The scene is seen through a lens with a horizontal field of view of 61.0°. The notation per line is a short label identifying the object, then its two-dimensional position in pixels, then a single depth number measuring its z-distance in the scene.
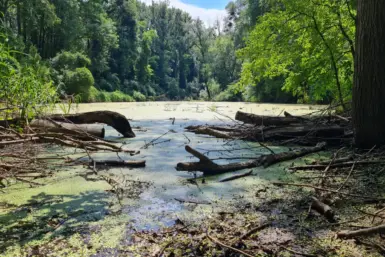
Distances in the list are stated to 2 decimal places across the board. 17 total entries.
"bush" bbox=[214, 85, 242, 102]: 31.81
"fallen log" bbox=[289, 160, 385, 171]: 2.88
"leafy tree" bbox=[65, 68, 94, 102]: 19.73
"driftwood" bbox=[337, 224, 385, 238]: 1.61
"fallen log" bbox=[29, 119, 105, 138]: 4.40
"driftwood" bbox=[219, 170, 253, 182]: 2.96
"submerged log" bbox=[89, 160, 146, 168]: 3.53
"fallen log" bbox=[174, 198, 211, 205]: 2.35
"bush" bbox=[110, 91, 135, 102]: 28.83
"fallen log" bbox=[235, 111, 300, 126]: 5.45
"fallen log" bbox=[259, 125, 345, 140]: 4.48
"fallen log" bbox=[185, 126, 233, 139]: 5.47
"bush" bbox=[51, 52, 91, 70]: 20.98
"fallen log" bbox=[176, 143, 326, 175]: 3.09
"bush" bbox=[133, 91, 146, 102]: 35.00
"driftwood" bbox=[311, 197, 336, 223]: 1.94
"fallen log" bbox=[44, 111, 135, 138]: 5.39
